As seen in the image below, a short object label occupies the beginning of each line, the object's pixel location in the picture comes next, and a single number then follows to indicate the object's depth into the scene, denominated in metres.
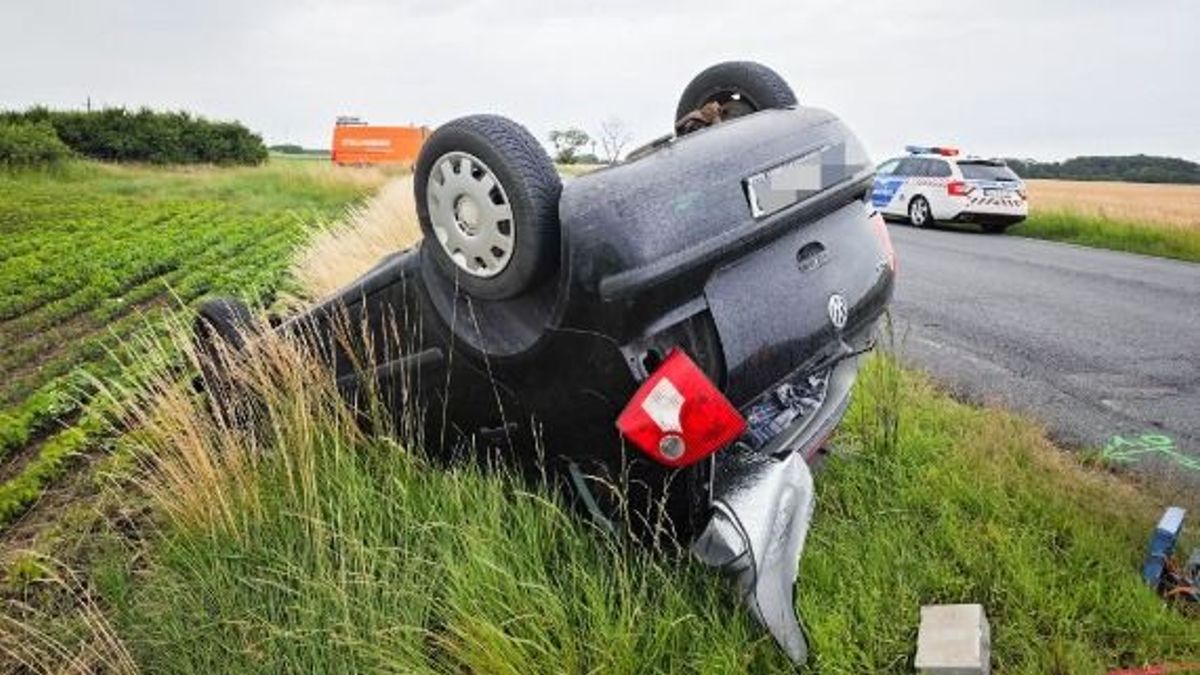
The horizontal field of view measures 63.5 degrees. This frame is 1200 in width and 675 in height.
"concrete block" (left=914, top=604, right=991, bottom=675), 2.40
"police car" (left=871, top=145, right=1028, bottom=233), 18.42
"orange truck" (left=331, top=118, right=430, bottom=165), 36.62
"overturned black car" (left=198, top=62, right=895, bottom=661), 2.42
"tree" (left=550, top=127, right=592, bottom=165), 33.60
